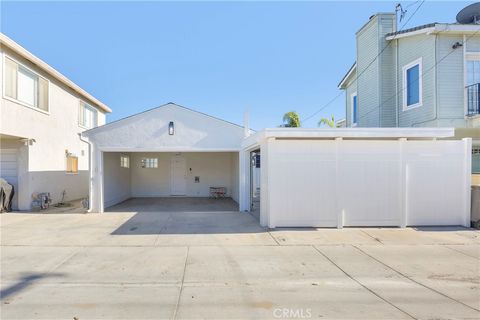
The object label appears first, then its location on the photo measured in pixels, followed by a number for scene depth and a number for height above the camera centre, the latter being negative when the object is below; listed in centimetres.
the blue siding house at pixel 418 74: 1002 +310
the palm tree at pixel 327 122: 2737 +341
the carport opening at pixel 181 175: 1697 -95
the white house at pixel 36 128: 1078 +125
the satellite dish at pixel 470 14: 1100 +537
